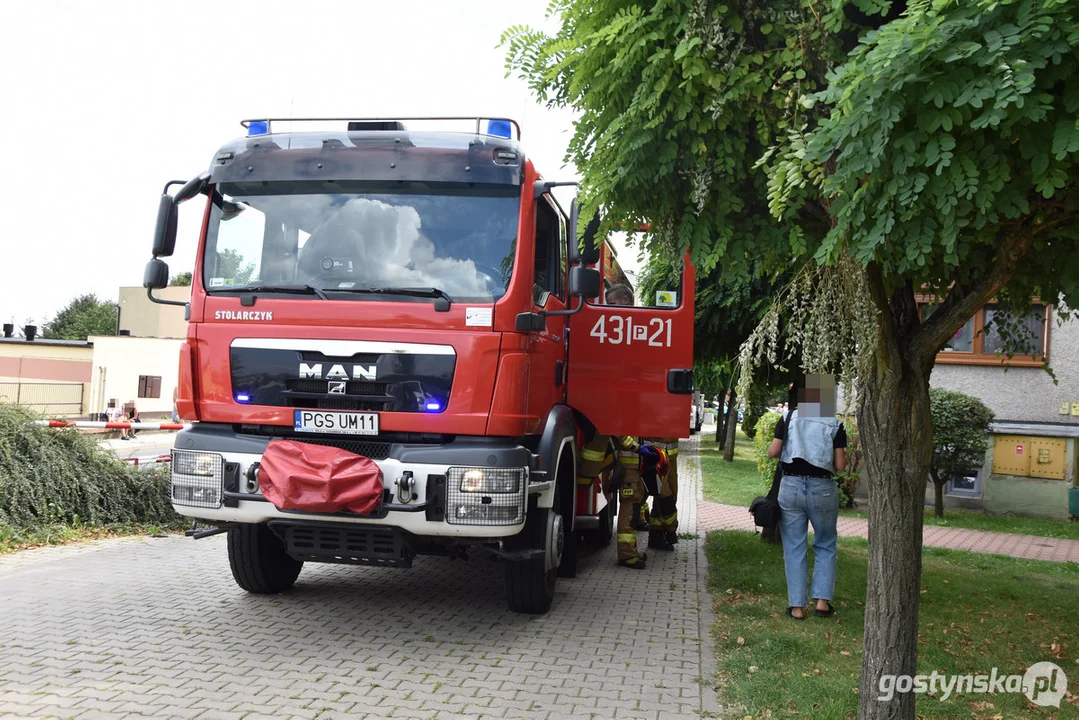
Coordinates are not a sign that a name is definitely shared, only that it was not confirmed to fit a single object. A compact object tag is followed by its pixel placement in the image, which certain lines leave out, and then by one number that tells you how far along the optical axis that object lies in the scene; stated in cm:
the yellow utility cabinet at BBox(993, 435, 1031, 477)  1378
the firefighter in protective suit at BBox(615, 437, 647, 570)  819
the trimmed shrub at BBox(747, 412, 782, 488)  1107
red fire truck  528
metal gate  3152
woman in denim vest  634
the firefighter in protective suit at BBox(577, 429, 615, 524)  759
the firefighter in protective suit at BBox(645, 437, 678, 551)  944
